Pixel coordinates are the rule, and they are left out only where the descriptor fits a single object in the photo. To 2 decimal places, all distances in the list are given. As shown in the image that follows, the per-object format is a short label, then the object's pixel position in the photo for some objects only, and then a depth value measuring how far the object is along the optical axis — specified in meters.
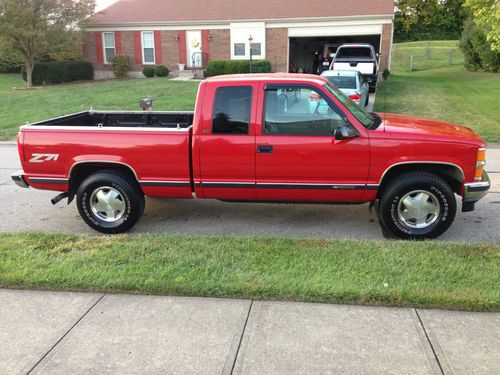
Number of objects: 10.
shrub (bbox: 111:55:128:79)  31.80
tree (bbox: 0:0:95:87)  24.73
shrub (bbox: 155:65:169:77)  30.73
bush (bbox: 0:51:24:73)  26.48
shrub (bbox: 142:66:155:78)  31.08
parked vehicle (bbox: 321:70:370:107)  13.56
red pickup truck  5.08
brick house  28.30
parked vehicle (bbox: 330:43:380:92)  19.70
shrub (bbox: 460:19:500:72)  29.23
